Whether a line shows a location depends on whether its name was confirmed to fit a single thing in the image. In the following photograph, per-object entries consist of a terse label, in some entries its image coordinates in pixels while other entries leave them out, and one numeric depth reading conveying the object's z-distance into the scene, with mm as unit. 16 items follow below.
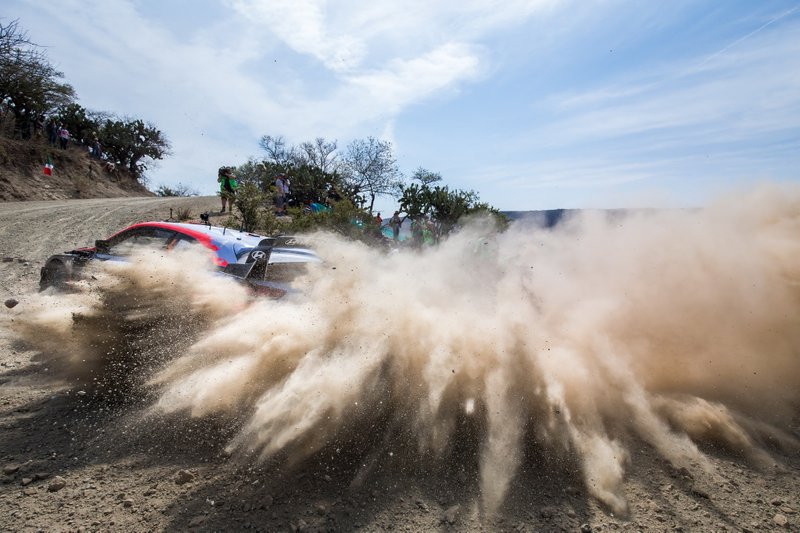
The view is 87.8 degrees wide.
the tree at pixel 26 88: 15679
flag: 18189
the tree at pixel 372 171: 31094
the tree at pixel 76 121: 23438
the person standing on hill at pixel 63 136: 21641
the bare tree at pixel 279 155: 33200
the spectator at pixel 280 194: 14367
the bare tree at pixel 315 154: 31953
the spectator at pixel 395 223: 14142
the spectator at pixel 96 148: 24266
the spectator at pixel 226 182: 12336
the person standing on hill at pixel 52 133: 21172
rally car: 4094
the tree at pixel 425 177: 30628
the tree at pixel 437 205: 15352
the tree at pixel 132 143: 26406
